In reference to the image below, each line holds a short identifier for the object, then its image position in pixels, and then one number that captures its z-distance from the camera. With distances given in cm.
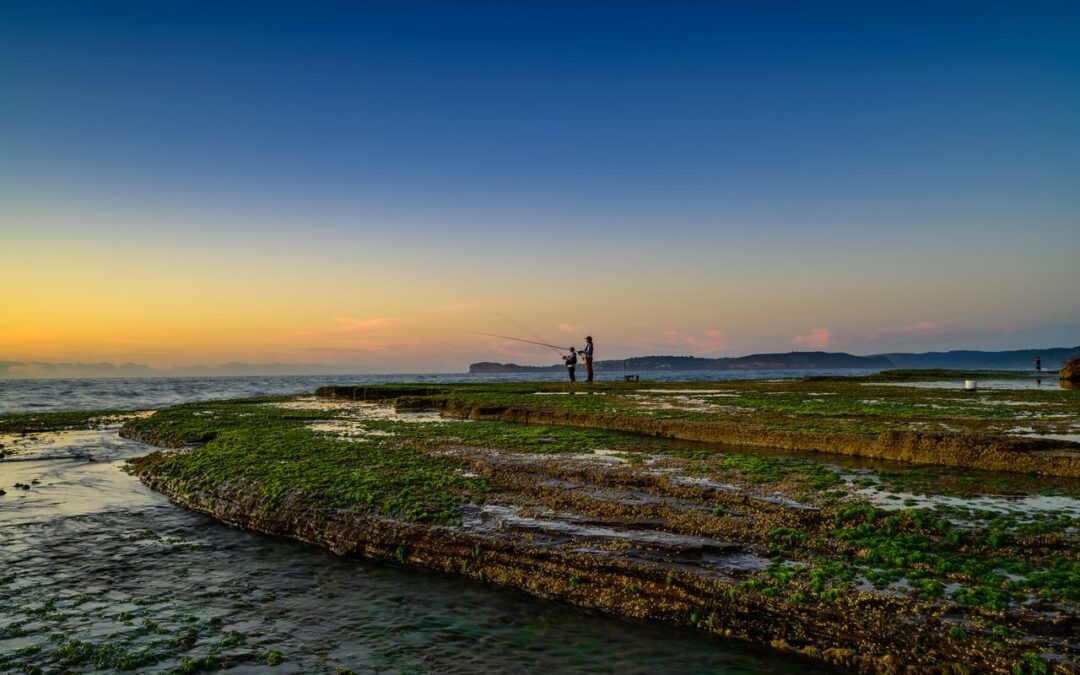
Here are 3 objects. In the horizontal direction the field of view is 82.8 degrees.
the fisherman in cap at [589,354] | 4962
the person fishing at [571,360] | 5300
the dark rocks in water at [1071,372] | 5019
